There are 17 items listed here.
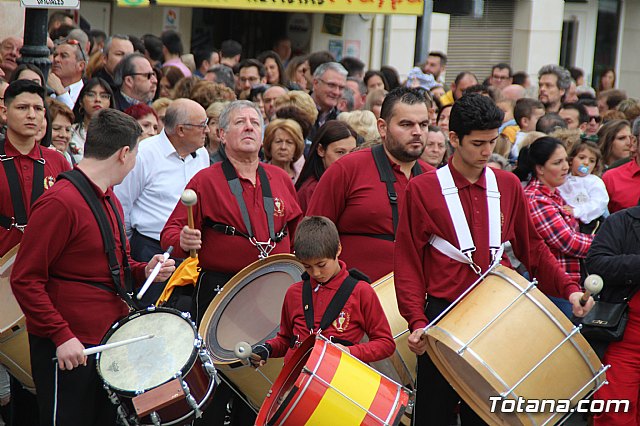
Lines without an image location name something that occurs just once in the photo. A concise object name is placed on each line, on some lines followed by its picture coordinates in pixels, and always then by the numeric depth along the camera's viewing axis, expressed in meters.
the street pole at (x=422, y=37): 23.21
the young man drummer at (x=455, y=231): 9.42
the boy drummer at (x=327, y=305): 9.38
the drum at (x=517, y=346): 8.69
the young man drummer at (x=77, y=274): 8.92
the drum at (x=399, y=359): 10.14
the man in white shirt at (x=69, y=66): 17.46
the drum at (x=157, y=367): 8.84
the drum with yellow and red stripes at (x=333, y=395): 8.41
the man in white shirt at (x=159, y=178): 12.68
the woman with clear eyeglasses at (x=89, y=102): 15.16
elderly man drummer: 10.86
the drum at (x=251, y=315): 10.28
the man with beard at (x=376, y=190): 10.95
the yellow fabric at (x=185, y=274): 10.42
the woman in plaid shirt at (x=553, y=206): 13.05
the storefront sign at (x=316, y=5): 17.11
